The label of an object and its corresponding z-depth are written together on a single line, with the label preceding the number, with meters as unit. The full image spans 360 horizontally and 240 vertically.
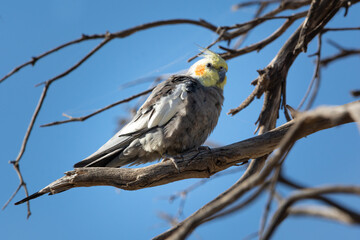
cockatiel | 8.45
